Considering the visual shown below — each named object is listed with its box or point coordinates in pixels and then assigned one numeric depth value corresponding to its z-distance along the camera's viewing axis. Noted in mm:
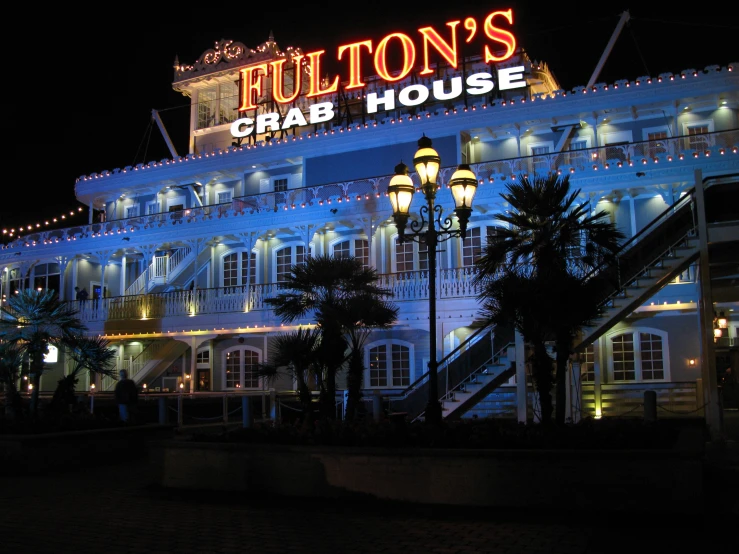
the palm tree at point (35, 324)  18297
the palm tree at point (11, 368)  16777
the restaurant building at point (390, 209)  22109
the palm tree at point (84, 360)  17412
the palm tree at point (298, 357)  15234
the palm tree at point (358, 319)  15602
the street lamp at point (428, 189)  12344
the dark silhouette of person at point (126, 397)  17298
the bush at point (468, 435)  9422
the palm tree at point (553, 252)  12305
